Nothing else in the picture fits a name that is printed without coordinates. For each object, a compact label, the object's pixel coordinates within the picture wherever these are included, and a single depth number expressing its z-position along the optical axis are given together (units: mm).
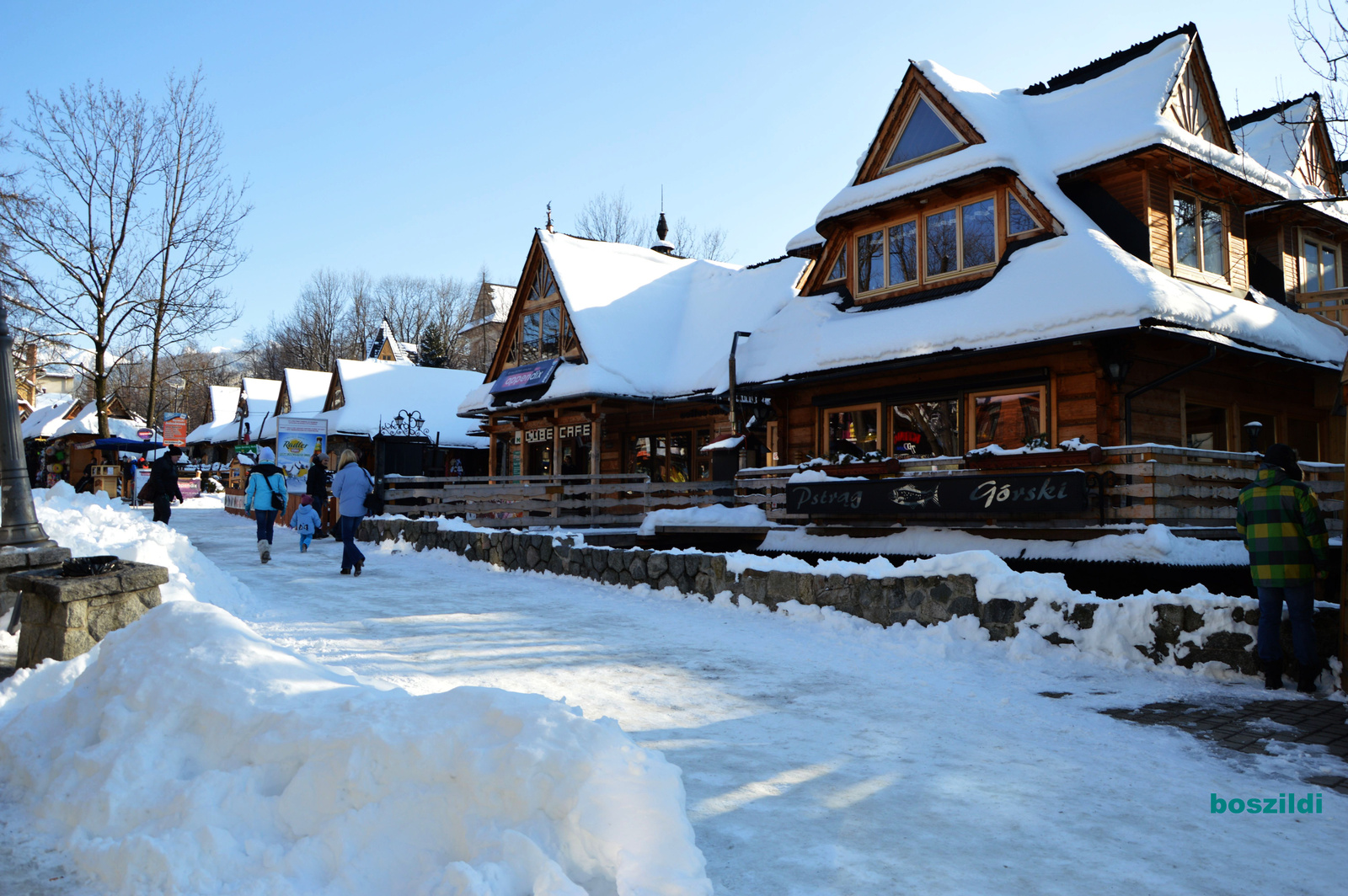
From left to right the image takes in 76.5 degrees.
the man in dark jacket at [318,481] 18141
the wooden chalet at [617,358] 21781
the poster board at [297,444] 25406
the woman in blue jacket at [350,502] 12875
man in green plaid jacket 6156
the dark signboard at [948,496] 10852
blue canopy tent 29697
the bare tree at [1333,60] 9812
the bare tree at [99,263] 23469
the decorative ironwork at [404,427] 30684
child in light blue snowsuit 17141
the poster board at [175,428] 32375
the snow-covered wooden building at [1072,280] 12551
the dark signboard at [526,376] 23375
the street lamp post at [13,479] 7113
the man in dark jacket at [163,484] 18891
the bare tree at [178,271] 25873
